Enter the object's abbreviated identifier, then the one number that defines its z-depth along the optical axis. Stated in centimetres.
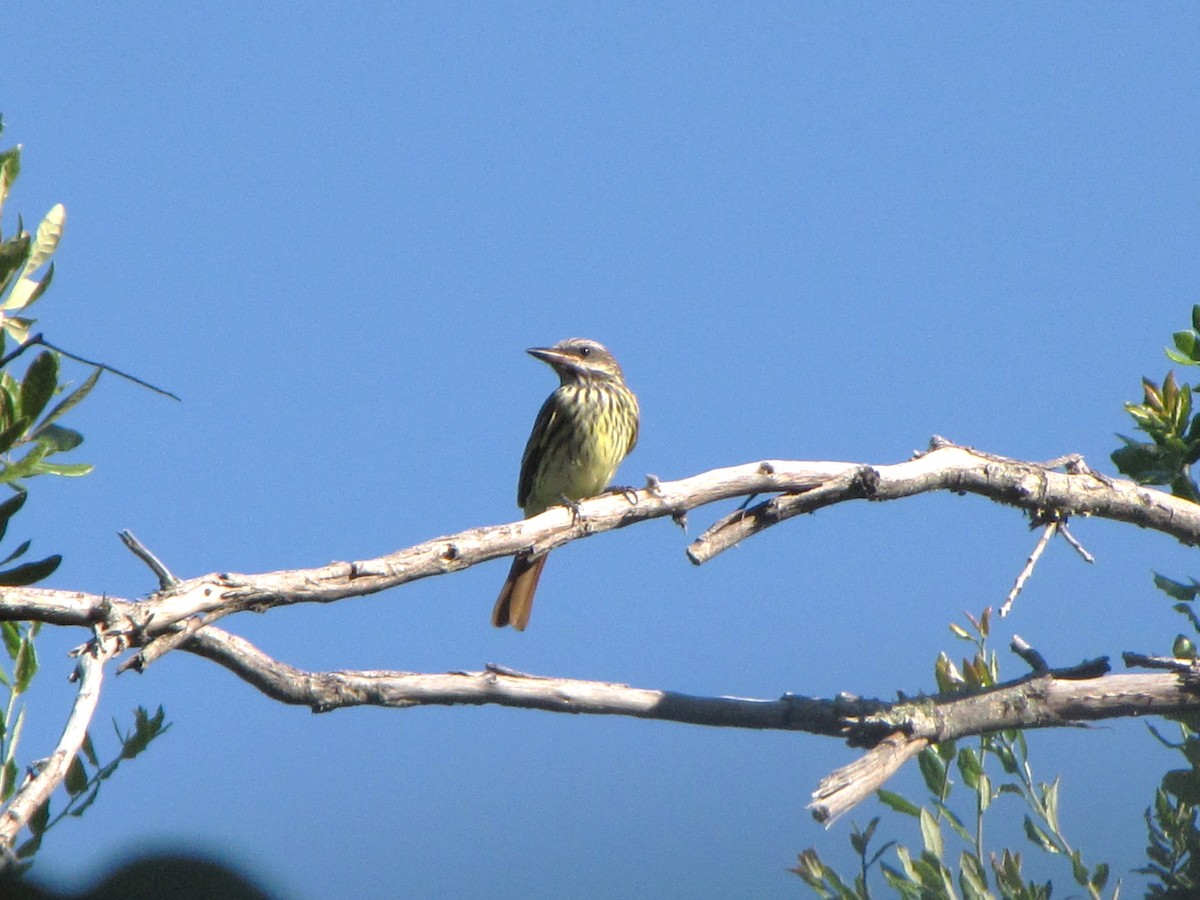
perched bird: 1572
